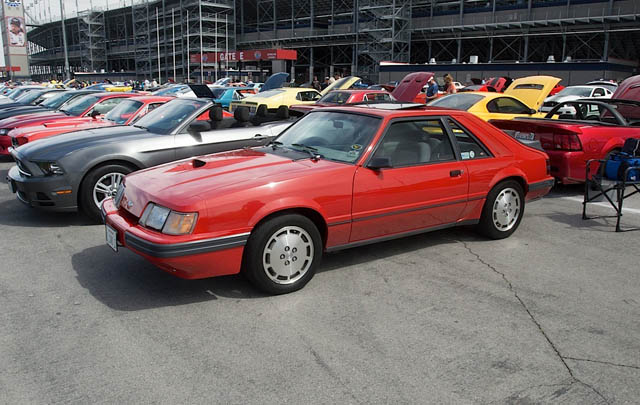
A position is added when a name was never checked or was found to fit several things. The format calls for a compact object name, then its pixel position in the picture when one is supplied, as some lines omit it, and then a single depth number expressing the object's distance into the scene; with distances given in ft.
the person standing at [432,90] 53.72
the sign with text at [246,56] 161.58
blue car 71.61
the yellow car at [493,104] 34.17
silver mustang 19.74
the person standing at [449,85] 48.00
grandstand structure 140.87
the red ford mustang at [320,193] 12.59
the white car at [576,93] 68.33
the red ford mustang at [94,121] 28.55
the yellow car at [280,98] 53.47
